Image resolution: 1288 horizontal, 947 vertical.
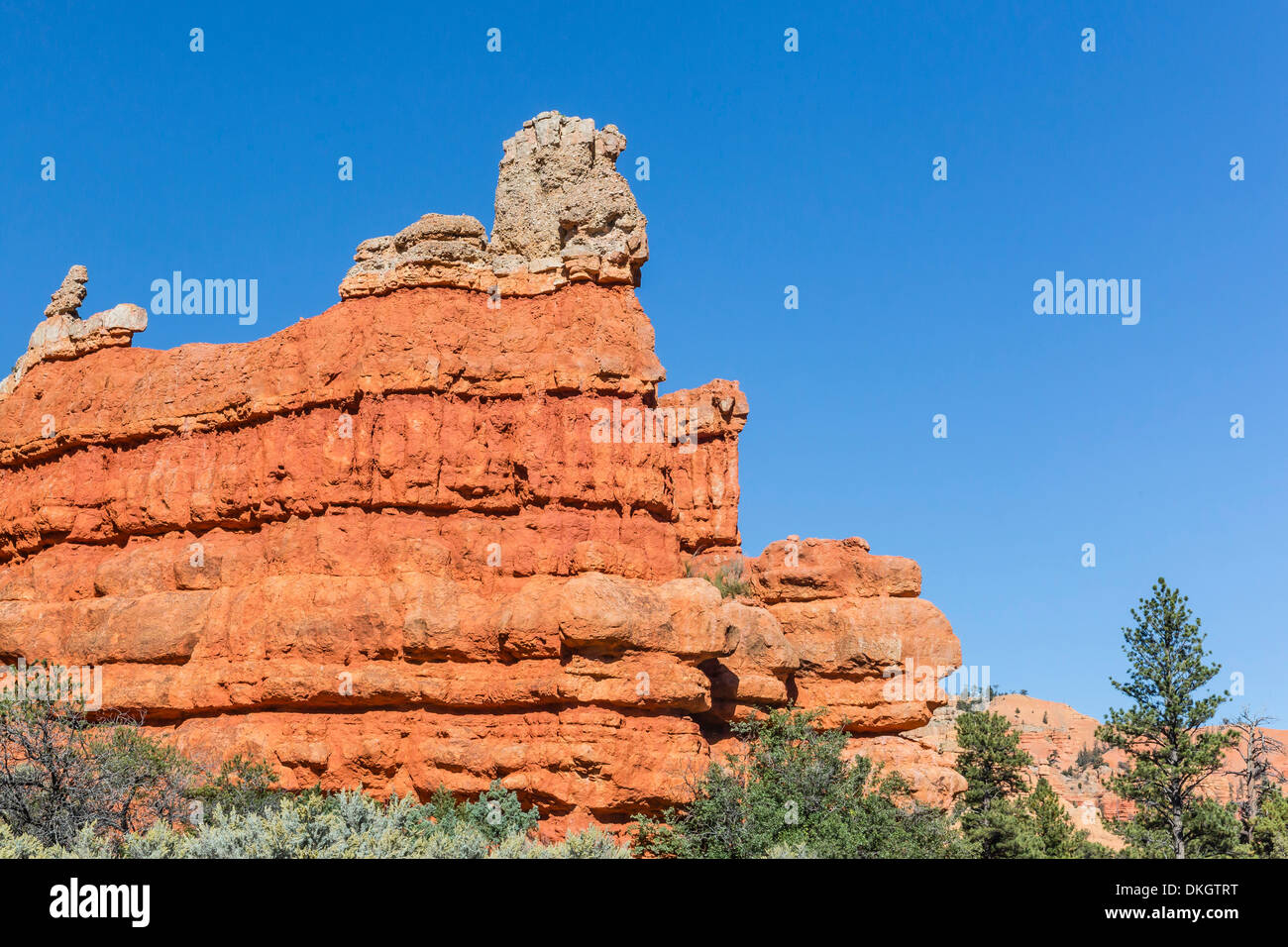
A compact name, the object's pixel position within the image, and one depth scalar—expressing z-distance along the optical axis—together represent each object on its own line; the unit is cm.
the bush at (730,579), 3953
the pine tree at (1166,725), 3788
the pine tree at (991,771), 4274
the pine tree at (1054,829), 4369
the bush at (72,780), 2336
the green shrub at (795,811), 2712
